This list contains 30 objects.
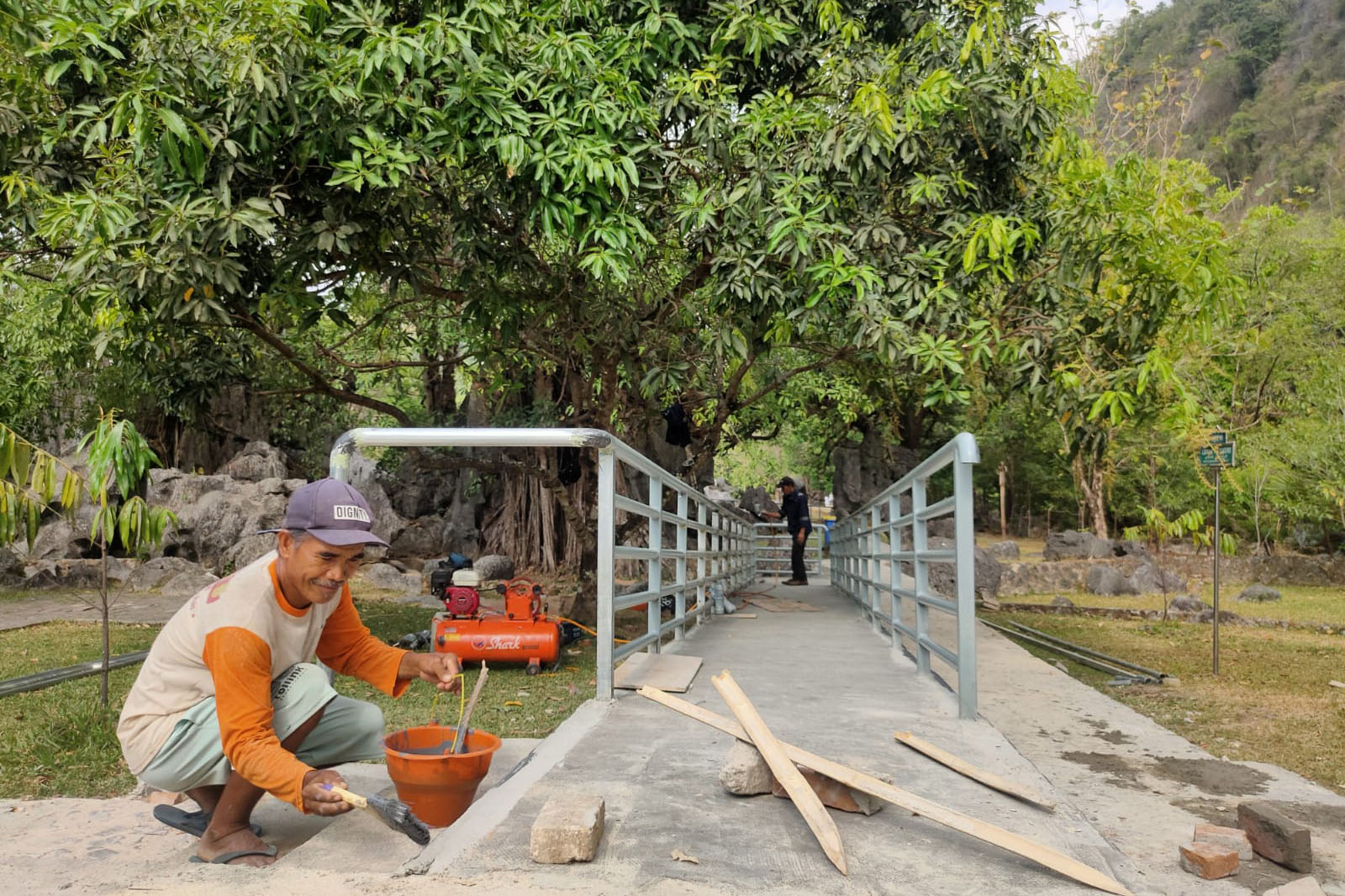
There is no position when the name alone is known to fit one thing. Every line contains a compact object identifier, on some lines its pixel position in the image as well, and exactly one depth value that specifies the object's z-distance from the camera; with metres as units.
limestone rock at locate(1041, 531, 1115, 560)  22.28
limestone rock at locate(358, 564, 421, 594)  15.14
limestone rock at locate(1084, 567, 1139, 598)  16.95
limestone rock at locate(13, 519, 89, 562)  16.64
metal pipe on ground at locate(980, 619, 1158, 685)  8.55
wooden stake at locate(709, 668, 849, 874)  2.54
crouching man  2.57
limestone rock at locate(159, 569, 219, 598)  13.79
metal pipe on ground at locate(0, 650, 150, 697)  6.85
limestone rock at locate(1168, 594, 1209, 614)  13.99
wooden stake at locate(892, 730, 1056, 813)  2.97
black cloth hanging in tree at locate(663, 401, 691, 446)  11.23
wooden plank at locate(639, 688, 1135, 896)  2.39
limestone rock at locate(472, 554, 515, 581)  15.53
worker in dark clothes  14.03
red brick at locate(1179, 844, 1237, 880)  3.02
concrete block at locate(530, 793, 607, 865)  2.45
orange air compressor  7.36
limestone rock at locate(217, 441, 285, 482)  19.97
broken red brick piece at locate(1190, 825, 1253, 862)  3.14
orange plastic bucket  2.85
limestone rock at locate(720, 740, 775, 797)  2.99
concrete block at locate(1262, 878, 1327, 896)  2.74
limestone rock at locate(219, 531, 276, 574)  15.28
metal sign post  8.25
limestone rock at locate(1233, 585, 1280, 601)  15.85
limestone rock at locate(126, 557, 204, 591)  14.34
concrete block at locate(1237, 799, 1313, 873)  3.14
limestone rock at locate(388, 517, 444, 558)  20.80
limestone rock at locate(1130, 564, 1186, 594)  16.97
